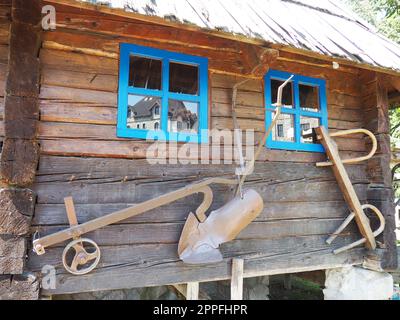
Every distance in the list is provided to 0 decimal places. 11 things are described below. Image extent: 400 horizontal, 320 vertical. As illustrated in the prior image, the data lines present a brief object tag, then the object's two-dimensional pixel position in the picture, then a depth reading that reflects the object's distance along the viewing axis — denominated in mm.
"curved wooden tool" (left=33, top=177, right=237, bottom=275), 2578
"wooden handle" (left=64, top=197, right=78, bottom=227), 2656
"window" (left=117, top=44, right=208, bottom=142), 3098
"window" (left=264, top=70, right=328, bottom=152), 3748
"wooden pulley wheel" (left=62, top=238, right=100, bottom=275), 2662
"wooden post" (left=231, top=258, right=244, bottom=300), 3283
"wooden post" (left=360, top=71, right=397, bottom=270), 3951
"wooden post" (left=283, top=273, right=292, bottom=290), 7178
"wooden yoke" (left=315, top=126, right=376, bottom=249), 3781
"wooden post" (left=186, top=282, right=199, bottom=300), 3513
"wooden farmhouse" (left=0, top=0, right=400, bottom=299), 2646
